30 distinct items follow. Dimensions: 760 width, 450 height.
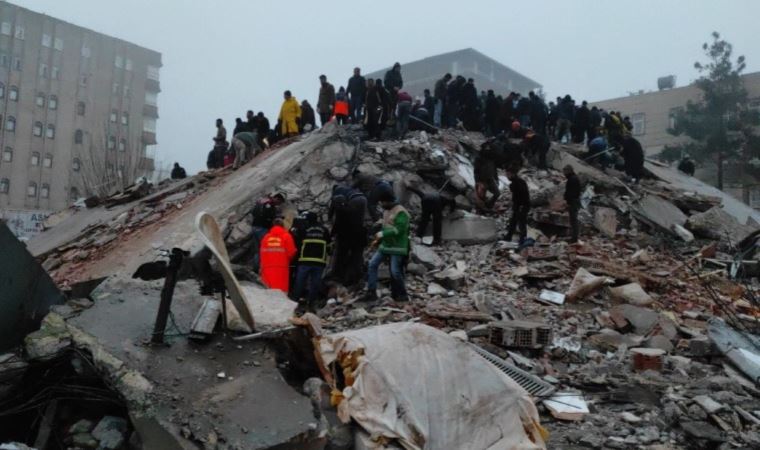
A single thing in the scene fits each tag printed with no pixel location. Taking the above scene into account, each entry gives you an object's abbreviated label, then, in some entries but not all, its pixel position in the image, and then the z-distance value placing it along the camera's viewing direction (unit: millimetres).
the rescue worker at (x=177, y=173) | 16052
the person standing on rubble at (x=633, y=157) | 13797
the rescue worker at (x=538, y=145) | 13727
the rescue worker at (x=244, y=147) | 13783
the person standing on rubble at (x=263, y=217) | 8914
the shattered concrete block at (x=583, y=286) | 8039
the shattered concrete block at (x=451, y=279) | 8453
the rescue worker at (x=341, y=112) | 13781
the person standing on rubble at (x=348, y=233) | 8234
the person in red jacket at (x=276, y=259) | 7953
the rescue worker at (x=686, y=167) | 18297
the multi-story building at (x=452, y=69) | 56094
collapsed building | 3443
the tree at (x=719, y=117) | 28219
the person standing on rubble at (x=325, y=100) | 14125
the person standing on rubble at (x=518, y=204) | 9695
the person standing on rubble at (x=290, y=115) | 14156
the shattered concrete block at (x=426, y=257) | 9188
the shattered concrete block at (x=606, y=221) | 11073
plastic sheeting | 3498
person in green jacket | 7660
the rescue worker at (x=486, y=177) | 11375
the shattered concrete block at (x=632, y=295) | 7996
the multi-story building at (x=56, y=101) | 38156
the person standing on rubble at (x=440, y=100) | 15172
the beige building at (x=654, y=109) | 35594
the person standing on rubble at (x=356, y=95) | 13750
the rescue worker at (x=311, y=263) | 7766
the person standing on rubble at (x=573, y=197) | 9922
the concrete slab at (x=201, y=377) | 3203
